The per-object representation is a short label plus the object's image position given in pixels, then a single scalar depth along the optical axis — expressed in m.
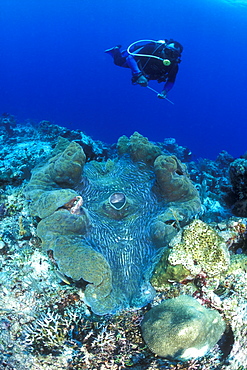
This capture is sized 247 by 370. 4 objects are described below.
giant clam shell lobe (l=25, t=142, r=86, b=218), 3.07
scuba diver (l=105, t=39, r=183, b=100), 5.94
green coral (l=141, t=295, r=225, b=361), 1.75
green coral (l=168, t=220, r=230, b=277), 1.99
